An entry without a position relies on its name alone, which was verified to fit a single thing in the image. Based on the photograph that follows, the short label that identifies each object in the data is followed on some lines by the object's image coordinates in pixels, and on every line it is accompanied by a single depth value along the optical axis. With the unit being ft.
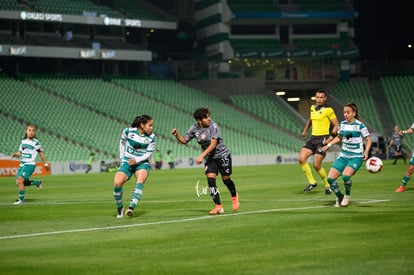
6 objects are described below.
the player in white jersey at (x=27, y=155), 87.10
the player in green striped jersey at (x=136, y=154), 63.00
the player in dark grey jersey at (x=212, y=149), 62.75
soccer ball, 70.36
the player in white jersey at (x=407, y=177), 82.89
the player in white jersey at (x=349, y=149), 65.87
